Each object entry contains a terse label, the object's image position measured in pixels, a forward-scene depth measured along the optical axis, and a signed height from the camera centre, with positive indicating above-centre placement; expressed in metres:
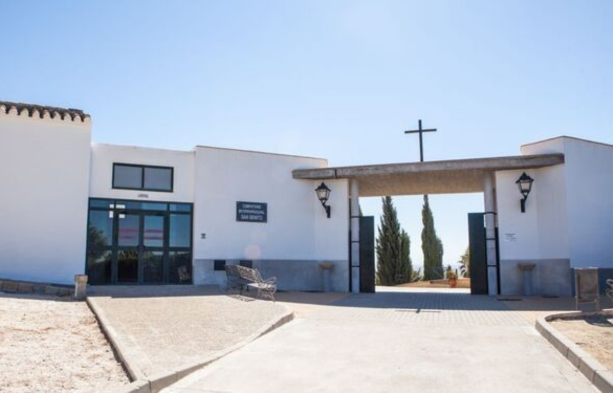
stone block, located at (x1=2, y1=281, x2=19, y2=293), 11.17 -0.73
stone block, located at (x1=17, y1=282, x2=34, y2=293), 11.36 -0.77
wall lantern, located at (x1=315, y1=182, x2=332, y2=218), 16.09 +1.81
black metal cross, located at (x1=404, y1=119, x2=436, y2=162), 16.73 +3.57
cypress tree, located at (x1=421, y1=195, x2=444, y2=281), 28.36 +0.42
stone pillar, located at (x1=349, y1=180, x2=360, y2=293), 15.99 +0.48
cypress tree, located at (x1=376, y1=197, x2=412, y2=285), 26.47 +0.14
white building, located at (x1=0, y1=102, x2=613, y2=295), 13.69 +1.21
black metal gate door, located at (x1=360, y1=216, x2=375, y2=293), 16.03 -0.13
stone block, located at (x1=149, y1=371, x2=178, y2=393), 5.13 -1.27
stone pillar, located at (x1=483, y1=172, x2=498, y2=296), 14.83 +0.53
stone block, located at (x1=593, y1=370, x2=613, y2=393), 5.02 -1.24
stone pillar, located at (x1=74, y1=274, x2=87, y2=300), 11.11 -0.73
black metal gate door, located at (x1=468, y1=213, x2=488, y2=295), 15.09 -0.12
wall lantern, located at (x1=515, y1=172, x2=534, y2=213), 14.34 +1.84
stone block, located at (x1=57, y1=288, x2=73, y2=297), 11.63 -0.87
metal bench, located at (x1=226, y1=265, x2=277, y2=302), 12.49 -0.69
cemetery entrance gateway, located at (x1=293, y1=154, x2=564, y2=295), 14.46 +2.25
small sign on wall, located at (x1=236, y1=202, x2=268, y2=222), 15.93 +1.23
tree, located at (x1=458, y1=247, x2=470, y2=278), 28.42 -0.62
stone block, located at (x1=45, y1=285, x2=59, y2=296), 11.55 -0.83
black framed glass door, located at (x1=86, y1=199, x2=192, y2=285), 14.54 +0.27
